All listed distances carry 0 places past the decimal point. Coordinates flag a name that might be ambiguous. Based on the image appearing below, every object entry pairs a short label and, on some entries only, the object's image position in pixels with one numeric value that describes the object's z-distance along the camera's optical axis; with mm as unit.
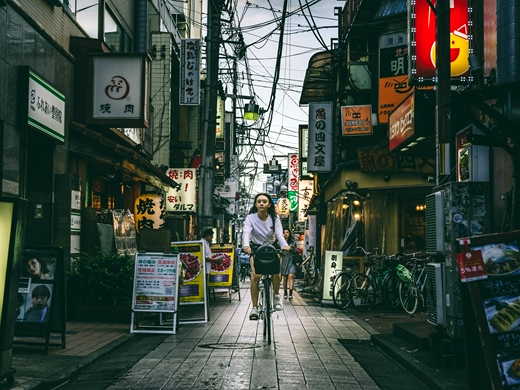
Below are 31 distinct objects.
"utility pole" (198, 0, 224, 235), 19469
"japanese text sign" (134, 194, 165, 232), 22078
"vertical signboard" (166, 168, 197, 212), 27031
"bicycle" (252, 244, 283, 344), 10516
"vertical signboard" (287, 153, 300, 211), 45312
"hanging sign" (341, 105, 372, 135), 22219
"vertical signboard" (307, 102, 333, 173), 25812
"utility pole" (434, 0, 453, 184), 9695
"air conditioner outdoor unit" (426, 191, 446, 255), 9156
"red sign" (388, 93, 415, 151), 11719
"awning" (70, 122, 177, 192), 14730
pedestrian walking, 20594
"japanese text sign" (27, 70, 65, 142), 11766
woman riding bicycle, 11242
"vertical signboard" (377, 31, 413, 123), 19422
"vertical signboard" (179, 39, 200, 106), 24844
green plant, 13312
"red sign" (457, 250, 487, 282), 5738
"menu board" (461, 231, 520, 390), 5625
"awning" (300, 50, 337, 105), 28564
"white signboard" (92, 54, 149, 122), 14859
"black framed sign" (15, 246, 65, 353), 9263
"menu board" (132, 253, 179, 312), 11805
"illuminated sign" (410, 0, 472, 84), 10938
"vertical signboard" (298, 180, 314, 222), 40281
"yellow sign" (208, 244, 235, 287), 19609
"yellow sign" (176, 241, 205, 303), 14562
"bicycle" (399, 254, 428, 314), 16984
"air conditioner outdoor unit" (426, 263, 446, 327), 9102
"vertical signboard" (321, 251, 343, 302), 19114
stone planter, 13266
